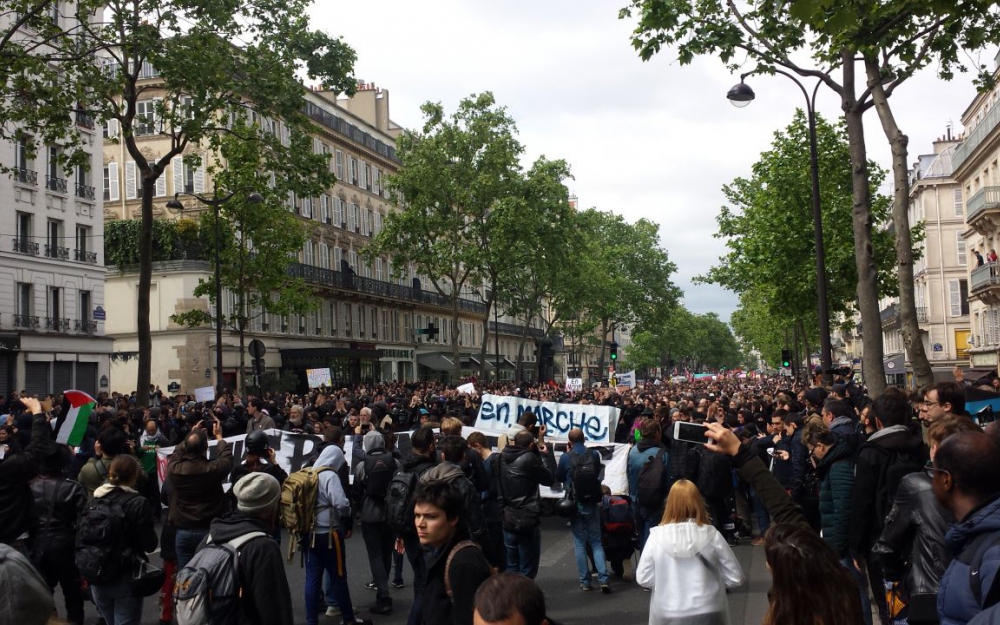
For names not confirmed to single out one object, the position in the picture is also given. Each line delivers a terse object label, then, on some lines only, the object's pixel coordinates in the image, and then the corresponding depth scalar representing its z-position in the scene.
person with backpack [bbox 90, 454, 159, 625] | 6.54
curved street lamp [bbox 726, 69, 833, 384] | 20.64
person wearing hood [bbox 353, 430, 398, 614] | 8.78
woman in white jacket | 5.36
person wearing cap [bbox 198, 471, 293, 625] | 4.44
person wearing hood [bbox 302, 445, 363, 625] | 8.05
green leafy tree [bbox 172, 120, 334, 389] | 33.12
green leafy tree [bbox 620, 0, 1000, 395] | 13.81
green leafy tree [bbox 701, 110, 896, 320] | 36.19
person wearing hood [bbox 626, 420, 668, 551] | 9.71
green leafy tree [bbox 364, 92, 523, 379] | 48.34
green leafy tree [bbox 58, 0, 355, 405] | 19.31
